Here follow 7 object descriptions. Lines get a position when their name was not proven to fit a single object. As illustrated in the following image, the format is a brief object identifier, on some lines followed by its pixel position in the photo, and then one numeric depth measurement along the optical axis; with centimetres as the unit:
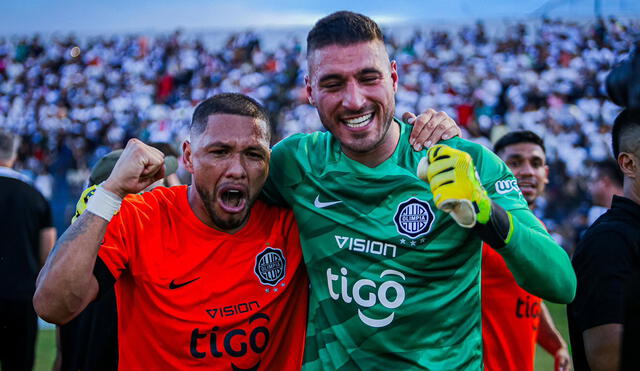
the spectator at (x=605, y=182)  714
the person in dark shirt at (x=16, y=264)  539
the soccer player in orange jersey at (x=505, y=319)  371
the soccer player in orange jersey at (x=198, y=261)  265
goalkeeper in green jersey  267
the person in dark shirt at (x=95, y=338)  349
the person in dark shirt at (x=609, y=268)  260
